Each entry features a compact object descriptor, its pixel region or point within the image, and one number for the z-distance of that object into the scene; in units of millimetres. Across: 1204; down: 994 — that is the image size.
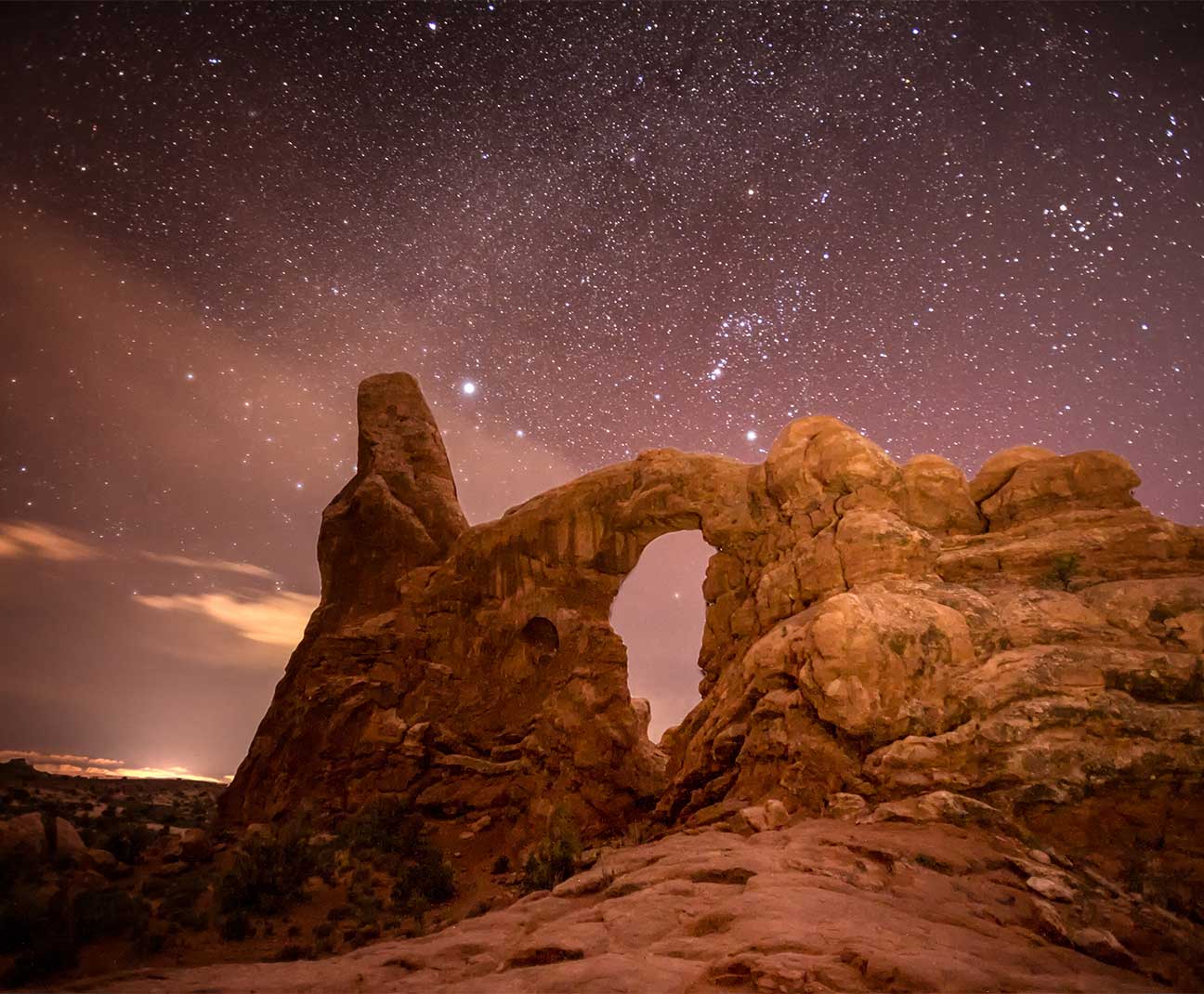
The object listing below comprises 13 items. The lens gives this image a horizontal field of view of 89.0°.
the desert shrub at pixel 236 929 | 12672
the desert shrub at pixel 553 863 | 12453
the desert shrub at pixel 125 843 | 17500
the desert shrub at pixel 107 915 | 11461
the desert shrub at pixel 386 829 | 21016
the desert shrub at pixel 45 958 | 9664
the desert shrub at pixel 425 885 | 17141
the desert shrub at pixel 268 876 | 14547
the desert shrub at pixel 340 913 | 14875
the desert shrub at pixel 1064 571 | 14945
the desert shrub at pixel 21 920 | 10039
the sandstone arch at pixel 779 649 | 11828
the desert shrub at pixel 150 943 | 11312
